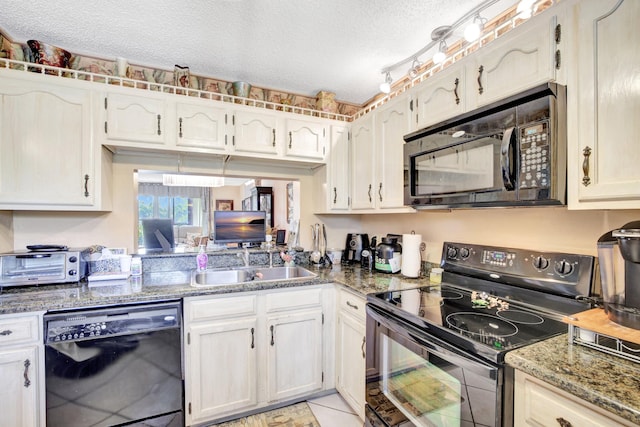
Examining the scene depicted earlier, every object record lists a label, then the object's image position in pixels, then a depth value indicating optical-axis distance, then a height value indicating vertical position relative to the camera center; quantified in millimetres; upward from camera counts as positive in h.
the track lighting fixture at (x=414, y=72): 1820 +907
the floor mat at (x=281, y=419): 1815 -1349
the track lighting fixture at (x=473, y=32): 1351 +858
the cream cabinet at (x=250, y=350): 1718 -891
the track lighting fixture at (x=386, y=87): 1917 +846
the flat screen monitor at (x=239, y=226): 2414 -119
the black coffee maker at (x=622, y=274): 930 -226
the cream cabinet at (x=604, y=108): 908 +356
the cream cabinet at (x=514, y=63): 1138 +662
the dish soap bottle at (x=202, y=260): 2176 -360
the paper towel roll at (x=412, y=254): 1978 -289
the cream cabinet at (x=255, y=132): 2117 +615
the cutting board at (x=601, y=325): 868 -370
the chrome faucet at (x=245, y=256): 2377 -360
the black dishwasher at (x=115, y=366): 1456 -828
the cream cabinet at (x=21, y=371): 1383 -777
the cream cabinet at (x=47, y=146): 1632 +401
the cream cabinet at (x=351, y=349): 1762 -903
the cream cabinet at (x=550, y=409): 728 -544
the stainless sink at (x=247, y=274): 2219 -503
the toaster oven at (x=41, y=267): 1646 -323
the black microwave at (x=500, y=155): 1078 +260
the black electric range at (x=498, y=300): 1069 -447
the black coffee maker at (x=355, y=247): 2627 -316
